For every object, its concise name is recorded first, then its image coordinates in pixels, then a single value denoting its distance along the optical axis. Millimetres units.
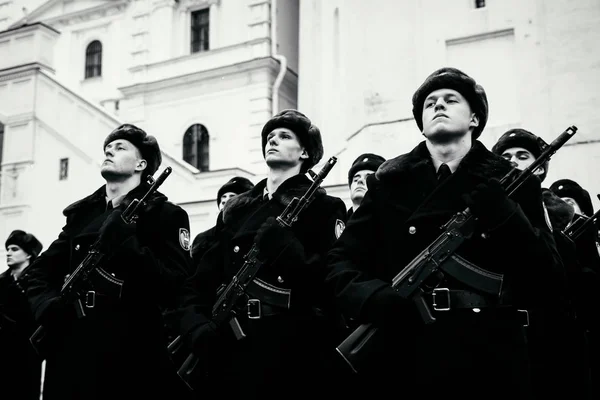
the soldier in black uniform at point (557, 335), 5094
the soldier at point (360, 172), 6336
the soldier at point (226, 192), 7656
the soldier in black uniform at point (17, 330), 8375
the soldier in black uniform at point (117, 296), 4727
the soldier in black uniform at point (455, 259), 3180
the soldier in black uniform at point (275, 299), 4336
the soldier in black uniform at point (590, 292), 5590
